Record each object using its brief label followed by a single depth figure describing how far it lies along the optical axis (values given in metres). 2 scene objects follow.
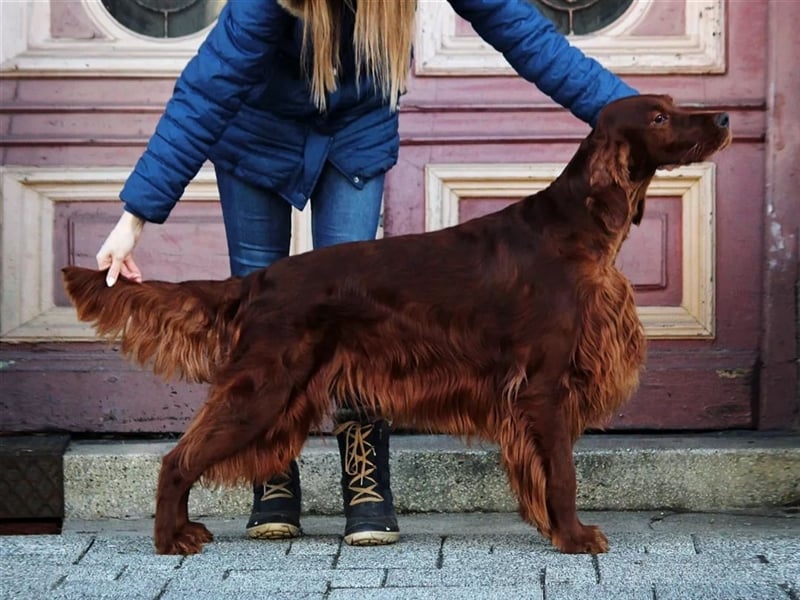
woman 3.77
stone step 4.64
